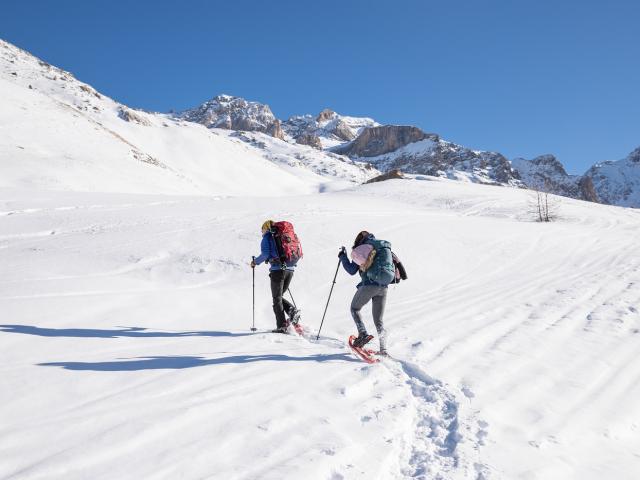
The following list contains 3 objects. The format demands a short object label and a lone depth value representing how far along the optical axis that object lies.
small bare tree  24.26
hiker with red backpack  6.63
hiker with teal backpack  5.62
